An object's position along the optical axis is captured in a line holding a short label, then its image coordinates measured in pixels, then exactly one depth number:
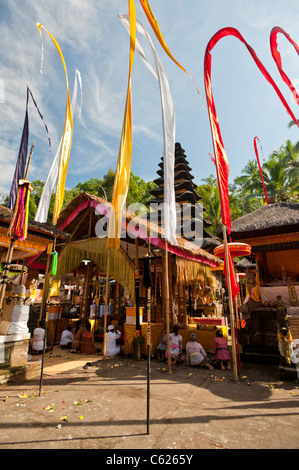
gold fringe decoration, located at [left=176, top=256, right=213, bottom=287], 9.34
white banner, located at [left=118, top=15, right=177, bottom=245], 6.76
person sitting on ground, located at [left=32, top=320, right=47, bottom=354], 8.99
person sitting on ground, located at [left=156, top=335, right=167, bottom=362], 8.37
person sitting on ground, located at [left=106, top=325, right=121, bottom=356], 9.03
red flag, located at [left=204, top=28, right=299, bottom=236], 7.02
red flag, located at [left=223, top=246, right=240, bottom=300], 6.66
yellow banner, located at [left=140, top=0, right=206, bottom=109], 7.44
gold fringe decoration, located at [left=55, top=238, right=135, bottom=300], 8.93
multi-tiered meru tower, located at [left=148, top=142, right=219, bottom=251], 24.55
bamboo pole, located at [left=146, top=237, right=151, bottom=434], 4.54
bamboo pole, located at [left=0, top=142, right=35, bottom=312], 4.71
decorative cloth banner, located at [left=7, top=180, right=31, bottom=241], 5.18
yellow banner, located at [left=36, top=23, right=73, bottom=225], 8.63
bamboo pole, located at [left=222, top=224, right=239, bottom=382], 6.19
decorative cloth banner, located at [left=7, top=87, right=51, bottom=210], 7.91
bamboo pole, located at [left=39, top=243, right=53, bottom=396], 8.03
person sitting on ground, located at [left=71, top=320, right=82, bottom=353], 9.77
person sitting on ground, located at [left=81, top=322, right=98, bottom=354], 9.39
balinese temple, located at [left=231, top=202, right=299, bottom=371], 8.32
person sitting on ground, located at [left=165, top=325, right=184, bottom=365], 7.96
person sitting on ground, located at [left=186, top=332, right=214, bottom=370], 7.68
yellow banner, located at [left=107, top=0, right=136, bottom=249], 7.32
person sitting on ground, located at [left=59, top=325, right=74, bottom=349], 10.50
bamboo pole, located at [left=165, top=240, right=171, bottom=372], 6.88
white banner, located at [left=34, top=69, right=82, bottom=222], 9.07
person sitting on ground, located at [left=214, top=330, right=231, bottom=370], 7.53
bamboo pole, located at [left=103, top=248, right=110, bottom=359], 8.32
